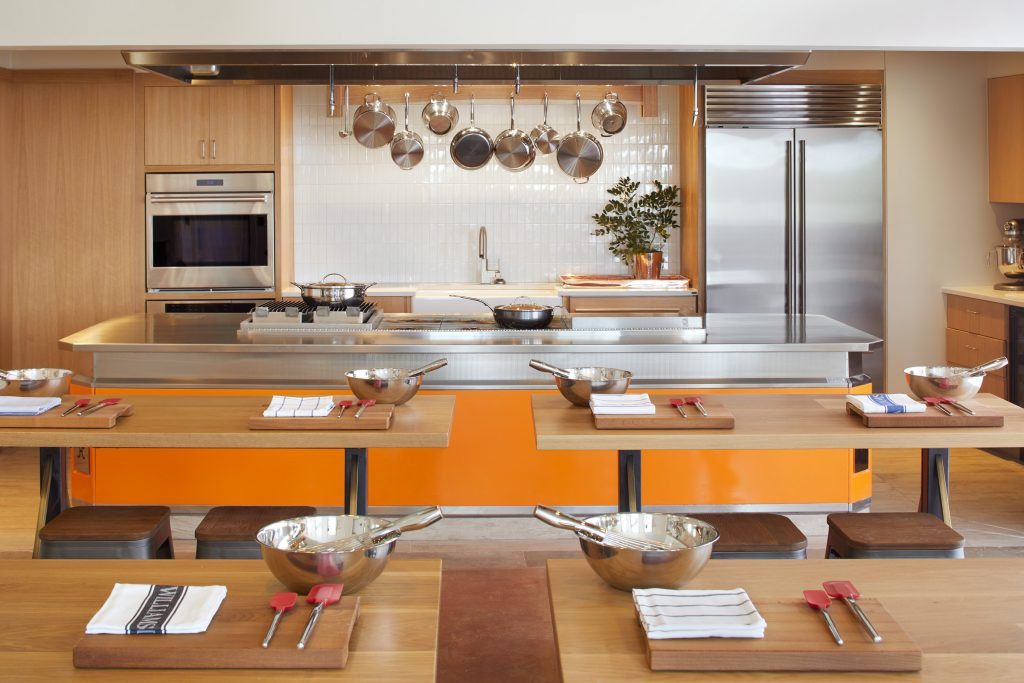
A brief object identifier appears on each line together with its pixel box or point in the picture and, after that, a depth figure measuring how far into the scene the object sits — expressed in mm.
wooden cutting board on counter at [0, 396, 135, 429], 3096
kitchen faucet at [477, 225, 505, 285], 7375
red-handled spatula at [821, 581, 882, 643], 1601
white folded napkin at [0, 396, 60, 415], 3164
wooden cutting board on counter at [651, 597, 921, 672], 1482
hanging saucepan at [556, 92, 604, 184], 5062
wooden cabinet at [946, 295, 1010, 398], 6145
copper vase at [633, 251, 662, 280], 7109
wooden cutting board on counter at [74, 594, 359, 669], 1500
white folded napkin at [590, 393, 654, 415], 3107
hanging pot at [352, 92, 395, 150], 4750
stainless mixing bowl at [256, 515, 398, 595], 1702
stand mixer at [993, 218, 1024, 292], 6410
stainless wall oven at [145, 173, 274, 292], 6855
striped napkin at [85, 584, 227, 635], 1564
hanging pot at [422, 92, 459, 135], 4953
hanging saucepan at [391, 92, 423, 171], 5207
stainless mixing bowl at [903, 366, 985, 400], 3289
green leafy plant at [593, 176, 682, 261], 7191
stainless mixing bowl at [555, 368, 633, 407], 3312
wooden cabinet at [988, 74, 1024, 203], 6559
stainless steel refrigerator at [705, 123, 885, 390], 6863
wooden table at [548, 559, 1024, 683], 1507
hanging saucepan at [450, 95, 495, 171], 4938
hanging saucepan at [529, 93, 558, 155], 5363
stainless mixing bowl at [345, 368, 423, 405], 3338
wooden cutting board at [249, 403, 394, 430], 3078
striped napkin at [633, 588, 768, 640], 1541
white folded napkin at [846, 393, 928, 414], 3121
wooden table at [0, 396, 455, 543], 3025
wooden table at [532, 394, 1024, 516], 2973
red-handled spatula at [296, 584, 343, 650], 1627
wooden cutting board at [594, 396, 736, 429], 3047
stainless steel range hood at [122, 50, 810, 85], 4215
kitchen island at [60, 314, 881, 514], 4488
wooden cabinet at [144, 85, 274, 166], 6805
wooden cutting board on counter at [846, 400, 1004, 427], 3070
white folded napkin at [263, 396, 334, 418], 3165
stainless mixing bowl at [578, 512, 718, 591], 1713
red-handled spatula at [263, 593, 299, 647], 1611
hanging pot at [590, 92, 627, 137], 4953
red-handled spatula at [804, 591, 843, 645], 1613
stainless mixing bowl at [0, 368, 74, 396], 3416
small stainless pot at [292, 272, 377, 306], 4921
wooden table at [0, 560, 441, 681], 1498
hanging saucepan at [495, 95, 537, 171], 5066
